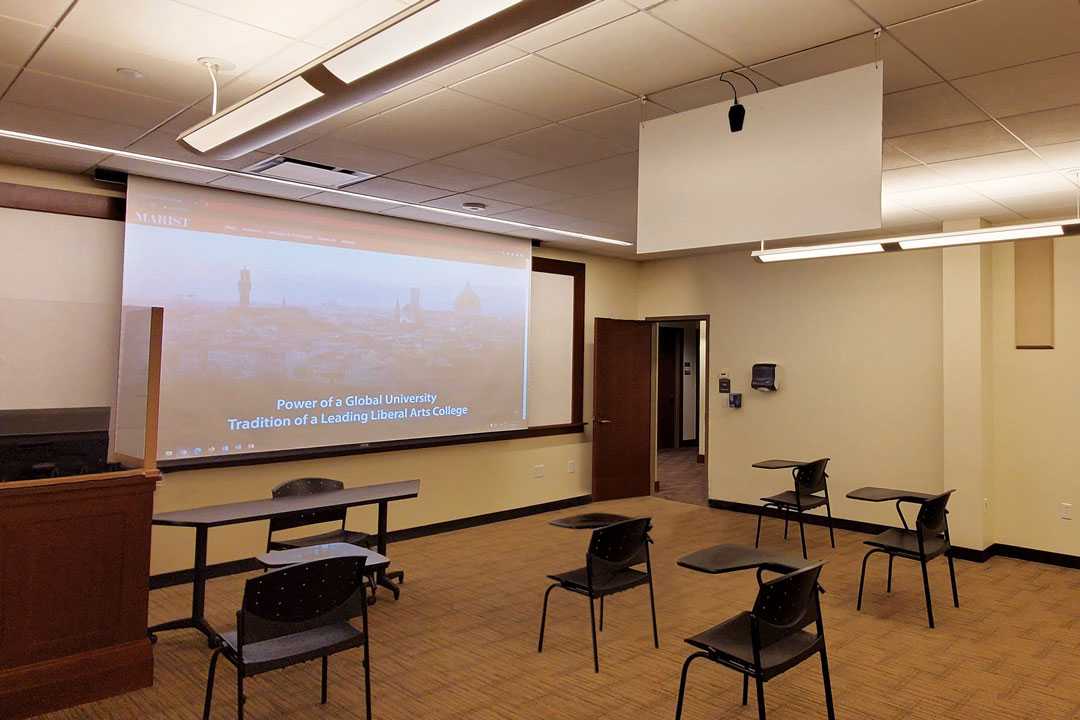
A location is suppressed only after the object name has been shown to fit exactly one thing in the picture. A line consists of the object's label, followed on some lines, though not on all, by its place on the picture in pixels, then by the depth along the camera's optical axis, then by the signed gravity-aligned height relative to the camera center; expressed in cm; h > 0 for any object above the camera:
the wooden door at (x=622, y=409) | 813 -29
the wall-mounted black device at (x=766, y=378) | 752 +13
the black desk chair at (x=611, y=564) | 368 -100
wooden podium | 313 -104
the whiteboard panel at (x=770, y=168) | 267 +94
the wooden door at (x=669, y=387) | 1294 +0
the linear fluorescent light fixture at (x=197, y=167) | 401 +141
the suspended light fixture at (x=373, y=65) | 174 +97
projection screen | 507 +51
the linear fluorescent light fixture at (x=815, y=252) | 490 +104
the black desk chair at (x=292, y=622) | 267 -103
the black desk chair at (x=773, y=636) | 268 -106
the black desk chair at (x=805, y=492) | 580 -90
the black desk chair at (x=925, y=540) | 439 -100
